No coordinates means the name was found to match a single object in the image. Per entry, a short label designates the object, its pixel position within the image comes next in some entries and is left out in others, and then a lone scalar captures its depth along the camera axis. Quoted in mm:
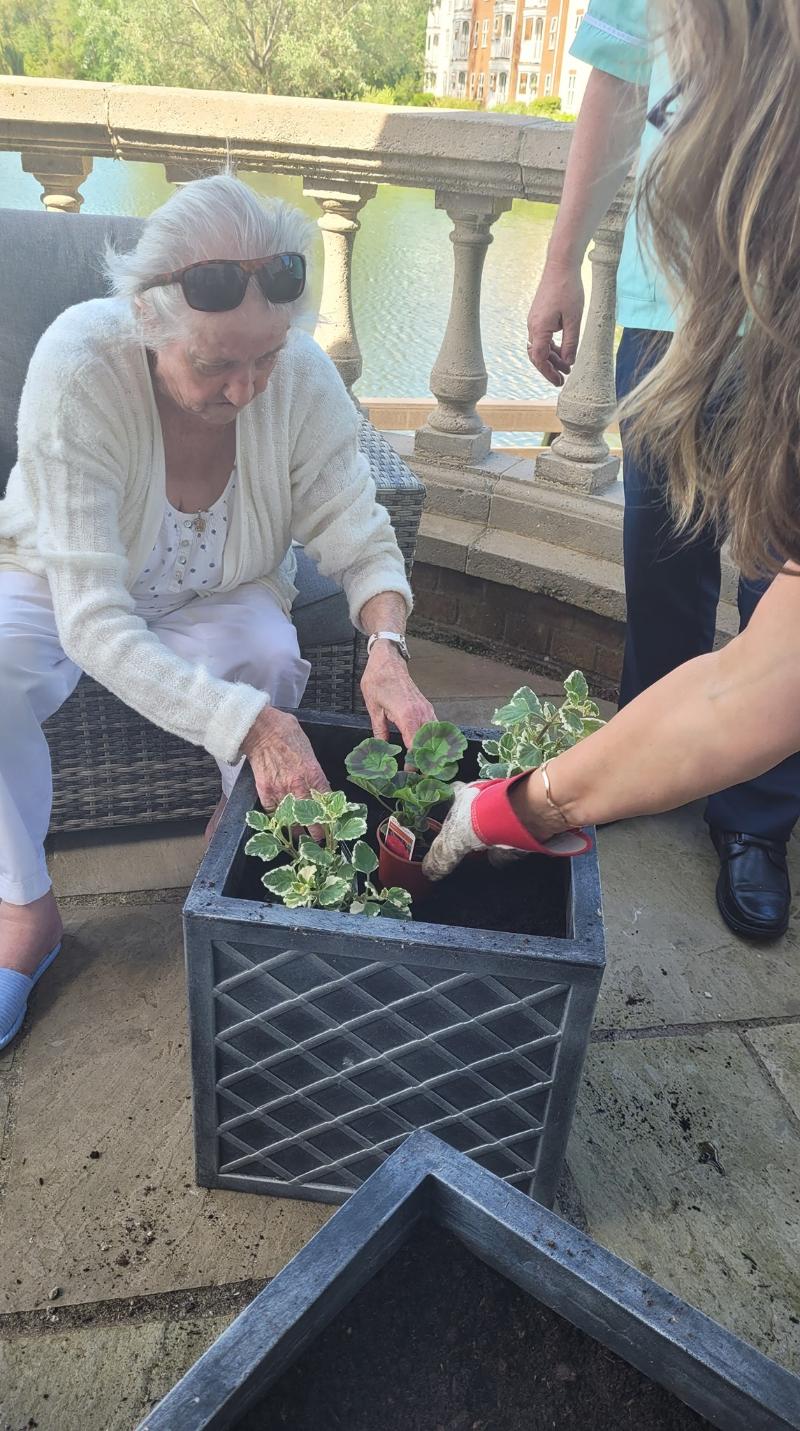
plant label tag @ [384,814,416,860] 1487
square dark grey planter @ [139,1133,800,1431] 778
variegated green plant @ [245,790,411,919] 1329
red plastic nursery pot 1491
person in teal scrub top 1847
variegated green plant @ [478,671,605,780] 1452
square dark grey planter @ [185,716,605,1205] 1244
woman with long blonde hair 774
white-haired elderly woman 1542
